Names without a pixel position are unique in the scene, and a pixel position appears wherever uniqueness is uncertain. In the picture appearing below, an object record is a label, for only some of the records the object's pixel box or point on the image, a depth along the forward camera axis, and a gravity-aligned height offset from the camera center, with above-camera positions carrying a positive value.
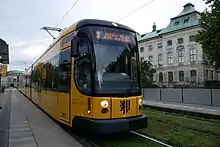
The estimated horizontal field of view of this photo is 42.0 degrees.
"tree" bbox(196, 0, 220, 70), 20.08 +3.59
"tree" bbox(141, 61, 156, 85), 41.96 +1.23
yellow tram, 7.88 +0.03
